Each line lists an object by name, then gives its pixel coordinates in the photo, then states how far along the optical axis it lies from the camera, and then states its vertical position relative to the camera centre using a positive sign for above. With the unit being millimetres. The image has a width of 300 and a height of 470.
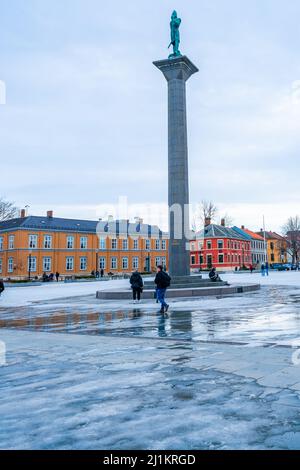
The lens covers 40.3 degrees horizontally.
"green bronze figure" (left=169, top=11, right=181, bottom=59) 27767 +16124
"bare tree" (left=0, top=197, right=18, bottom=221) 53156 +8011
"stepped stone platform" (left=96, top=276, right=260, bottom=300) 21641 -1138
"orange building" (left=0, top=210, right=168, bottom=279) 62719 +4175
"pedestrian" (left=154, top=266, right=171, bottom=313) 14812 -480
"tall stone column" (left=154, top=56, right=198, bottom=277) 25719 +6280
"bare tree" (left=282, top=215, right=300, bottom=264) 89000 +7886
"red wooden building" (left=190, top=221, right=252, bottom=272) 82812 +4236
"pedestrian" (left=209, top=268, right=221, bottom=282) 26525 -517
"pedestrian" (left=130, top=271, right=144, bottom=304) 19375 -659
